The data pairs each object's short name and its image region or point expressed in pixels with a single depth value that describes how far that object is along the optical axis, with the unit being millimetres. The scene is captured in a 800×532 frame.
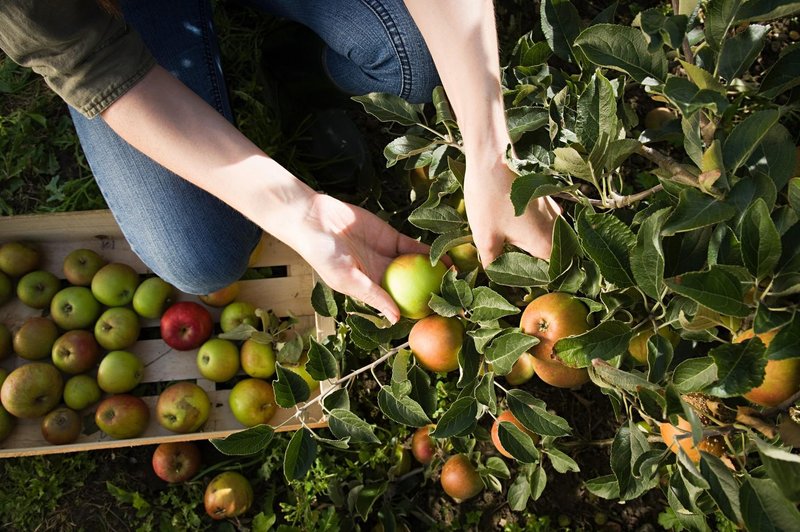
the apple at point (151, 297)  1935
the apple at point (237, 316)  1902
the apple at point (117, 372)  1854
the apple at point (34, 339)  1879
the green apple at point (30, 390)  1800
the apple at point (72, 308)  1911
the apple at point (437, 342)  1283
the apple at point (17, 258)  1926
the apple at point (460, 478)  1720
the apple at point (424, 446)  1869
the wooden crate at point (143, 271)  1896
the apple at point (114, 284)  1908
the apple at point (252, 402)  1808
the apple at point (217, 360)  1857
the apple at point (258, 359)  1857
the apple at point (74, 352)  1861
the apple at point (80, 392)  1865
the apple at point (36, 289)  1934
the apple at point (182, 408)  1806
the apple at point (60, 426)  1807
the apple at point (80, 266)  1944
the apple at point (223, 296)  1934
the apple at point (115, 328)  1885
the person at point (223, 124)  1118
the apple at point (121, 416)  1796
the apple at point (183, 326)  1880
